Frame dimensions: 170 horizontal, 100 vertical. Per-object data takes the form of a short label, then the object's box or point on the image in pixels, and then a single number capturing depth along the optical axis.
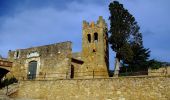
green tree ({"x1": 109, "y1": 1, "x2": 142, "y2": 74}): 27.69
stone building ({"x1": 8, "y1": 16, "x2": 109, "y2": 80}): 25.86
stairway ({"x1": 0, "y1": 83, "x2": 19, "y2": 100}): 20.76
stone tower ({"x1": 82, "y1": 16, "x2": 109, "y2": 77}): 30.00
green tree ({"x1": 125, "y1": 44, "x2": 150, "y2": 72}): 31.25
